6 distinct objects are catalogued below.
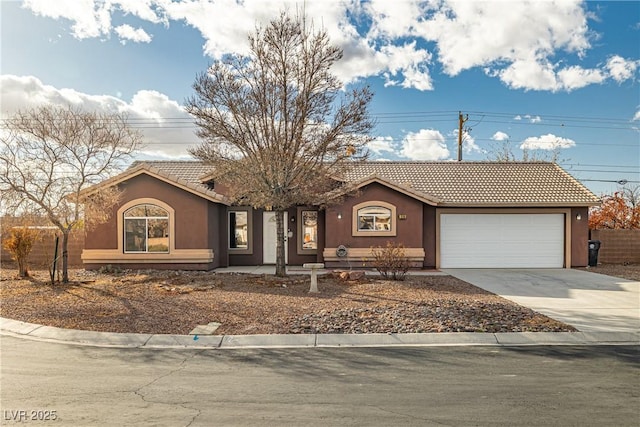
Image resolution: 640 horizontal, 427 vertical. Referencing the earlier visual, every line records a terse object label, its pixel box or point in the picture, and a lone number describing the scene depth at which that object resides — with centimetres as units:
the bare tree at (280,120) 1263
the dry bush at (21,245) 1445
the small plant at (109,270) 1548
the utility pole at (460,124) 3297
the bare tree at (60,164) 1216
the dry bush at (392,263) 1390
